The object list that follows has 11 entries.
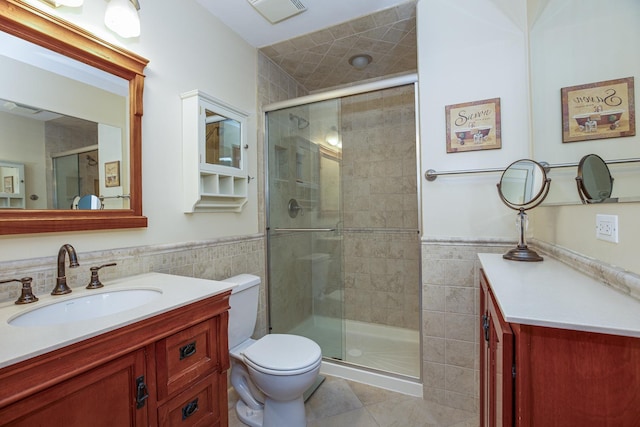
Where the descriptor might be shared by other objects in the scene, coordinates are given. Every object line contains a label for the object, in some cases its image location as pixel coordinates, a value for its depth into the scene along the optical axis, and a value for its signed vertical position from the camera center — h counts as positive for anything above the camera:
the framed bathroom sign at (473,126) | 1.67 +0.50
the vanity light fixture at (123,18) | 1.27 +0.90
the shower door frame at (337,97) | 1.85 +0.82
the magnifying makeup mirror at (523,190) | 1.30 +0.09
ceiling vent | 1.74 +1.29
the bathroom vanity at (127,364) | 0.66 -0.42
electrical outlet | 0.87 -0.07
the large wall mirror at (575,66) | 0.82 +0.53
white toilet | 1.41 -0.78
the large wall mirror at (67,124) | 1.05 +0.39
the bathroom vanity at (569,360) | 0.56 -0.32
